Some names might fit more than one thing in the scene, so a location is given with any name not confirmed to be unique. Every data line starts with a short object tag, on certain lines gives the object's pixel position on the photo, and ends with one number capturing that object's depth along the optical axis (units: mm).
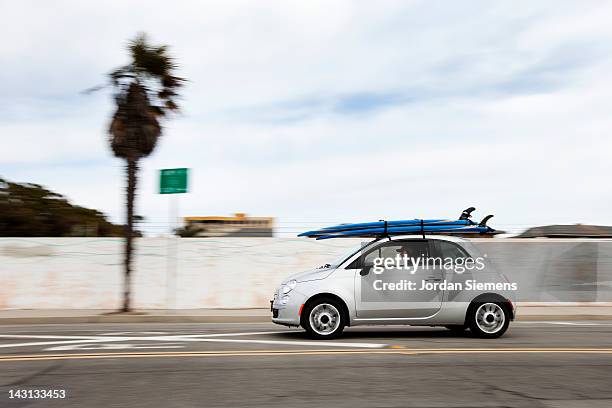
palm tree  16844
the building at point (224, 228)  20125
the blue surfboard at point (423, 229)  11477
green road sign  16797
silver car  10789
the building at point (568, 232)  20578
